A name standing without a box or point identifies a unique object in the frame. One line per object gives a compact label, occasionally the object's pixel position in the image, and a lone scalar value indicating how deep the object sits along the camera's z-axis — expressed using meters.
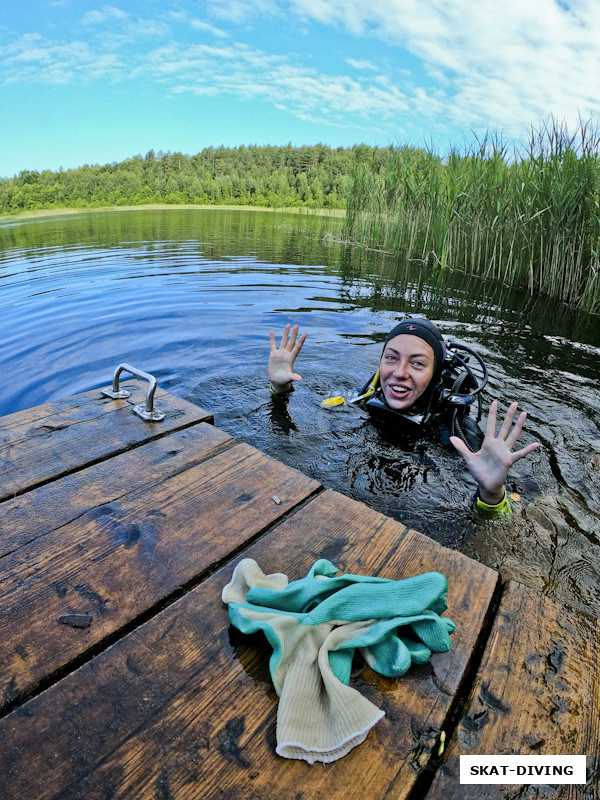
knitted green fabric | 0.29
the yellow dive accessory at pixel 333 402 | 1.13
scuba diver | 0.91
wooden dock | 0.27
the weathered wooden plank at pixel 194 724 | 0.26
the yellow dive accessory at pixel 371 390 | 1.06
